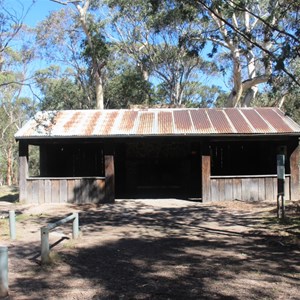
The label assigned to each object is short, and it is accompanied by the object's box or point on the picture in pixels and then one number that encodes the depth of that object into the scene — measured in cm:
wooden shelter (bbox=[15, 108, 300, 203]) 1628
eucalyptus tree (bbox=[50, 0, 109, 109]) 2769
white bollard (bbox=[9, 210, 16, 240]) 904
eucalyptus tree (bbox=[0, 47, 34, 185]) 4099
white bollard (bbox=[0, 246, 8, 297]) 498
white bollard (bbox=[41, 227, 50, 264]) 673
